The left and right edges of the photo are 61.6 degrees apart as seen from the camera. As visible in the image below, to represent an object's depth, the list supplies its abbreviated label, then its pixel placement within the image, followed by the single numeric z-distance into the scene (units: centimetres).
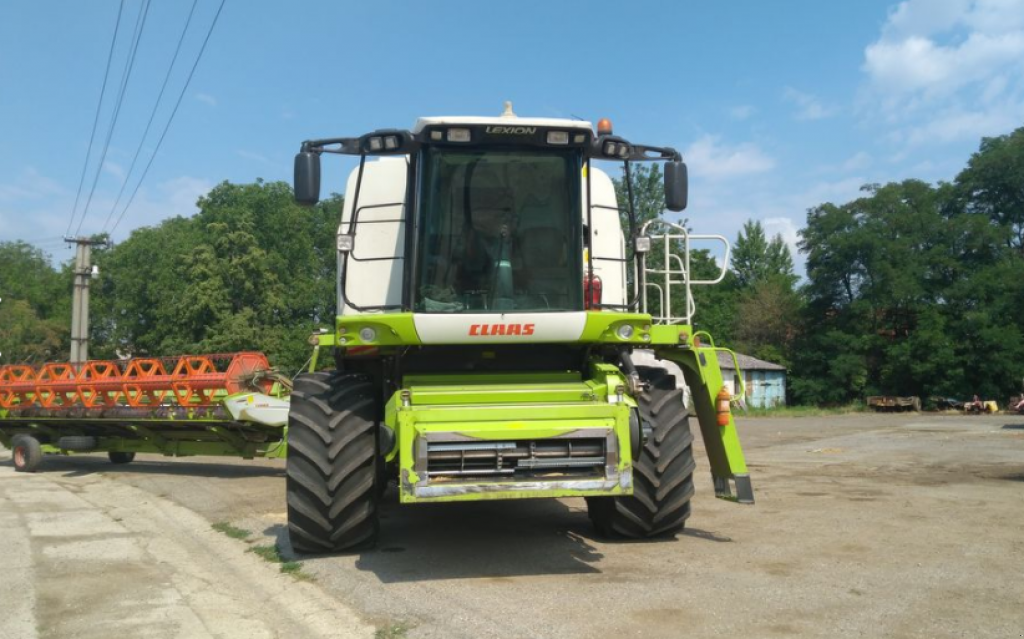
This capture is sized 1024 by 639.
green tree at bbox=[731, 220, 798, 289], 8025
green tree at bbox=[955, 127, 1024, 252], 5122
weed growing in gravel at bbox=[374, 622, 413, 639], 487
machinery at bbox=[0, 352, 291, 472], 1270
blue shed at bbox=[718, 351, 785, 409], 5081
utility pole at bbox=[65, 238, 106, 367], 3531
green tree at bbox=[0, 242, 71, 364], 6012
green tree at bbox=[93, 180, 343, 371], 4553
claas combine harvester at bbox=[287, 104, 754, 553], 595
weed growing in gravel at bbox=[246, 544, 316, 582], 641
